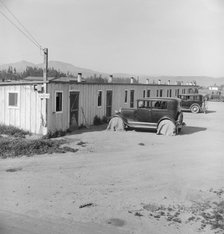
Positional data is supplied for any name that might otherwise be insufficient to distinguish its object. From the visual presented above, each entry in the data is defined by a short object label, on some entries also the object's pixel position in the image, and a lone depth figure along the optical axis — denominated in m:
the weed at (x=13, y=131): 15.09
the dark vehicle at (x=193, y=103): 32.81
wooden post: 15.11
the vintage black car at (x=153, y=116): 17.16
